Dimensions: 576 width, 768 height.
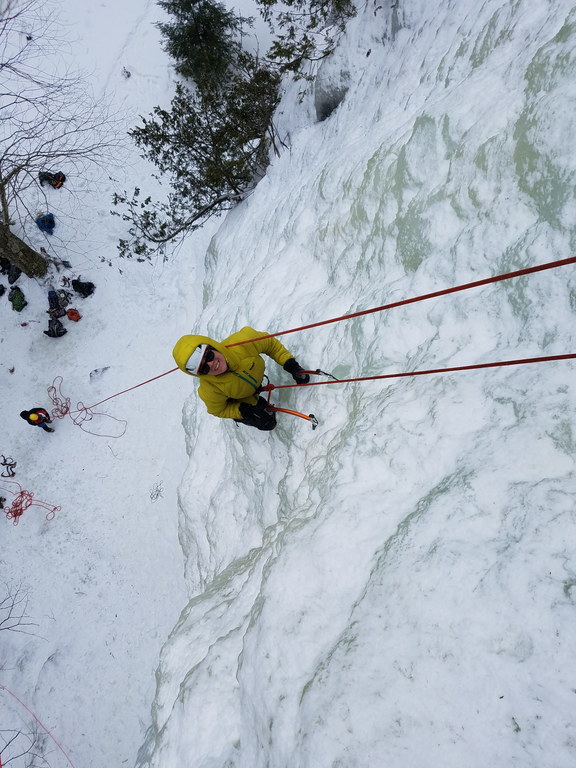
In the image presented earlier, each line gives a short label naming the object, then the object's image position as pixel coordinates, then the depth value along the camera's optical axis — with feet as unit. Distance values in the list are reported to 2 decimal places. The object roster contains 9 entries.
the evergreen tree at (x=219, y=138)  23.81
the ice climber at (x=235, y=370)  9.86
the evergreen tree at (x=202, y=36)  31.48
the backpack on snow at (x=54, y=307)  29.45
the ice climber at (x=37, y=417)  24.68
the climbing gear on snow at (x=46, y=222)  31.78
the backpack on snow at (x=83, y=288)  30.07
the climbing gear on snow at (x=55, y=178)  33.71
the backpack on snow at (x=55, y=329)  28.86
